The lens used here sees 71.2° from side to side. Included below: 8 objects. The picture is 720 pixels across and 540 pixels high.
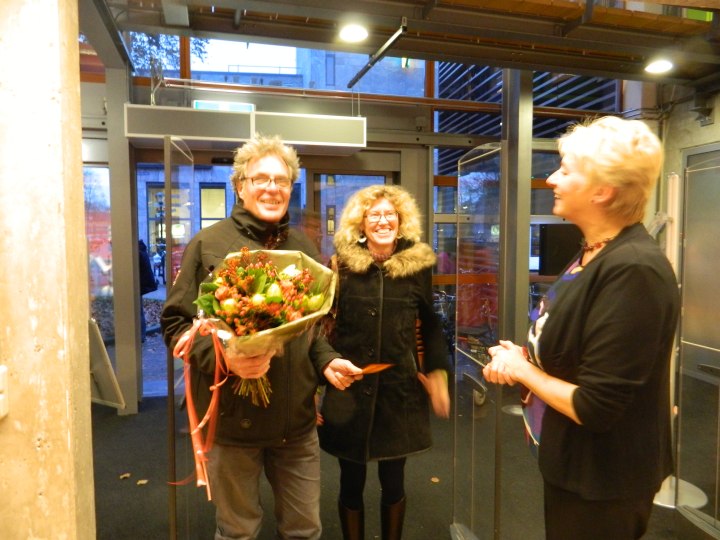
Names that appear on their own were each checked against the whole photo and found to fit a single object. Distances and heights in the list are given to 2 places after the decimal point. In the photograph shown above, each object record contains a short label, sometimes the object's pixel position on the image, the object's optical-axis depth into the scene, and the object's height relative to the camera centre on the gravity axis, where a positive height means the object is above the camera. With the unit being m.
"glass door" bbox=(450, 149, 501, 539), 2.48 -0.54
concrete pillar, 1.30 -0.10
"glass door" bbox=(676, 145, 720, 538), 2.46 -0.37
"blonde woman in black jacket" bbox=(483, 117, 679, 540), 1.07 -0.26
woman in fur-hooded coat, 1.87 -0.43
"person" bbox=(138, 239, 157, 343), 4.45 -0.36
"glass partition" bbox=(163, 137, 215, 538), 1.81 -0.66
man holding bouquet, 1.57 -0.50
